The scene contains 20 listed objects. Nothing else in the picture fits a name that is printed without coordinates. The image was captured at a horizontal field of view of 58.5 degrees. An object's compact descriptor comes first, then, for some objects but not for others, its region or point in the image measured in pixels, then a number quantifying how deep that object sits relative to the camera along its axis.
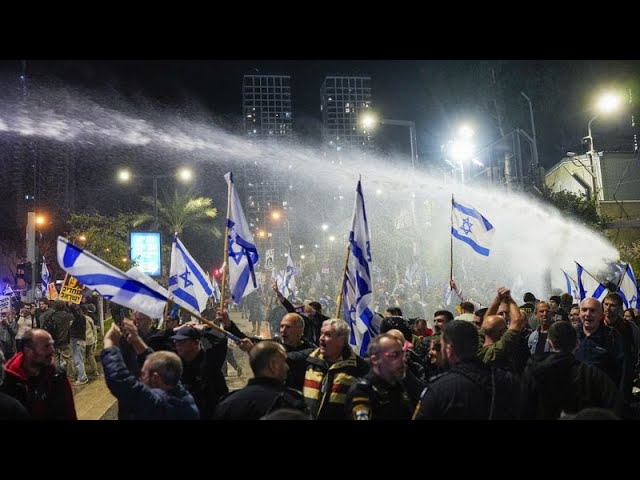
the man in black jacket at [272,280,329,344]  8.69
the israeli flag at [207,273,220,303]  22.78
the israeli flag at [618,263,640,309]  11.73
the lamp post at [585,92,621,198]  16.75
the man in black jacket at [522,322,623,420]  4.63
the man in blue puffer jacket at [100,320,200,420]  3.93
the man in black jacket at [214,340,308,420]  3.96
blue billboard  25.19
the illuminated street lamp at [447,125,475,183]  23.42
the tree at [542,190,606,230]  21.39
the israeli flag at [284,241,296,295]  21.86
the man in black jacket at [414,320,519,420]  3.97
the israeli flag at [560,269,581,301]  12.90
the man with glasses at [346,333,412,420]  4.29
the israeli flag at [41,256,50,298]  21.75
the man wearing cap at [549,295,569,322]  10.25
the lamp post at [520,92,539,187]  22.97
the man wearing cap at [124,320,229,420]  5.78
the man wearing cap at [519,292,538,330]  10.97
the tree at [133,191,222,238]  39.78
